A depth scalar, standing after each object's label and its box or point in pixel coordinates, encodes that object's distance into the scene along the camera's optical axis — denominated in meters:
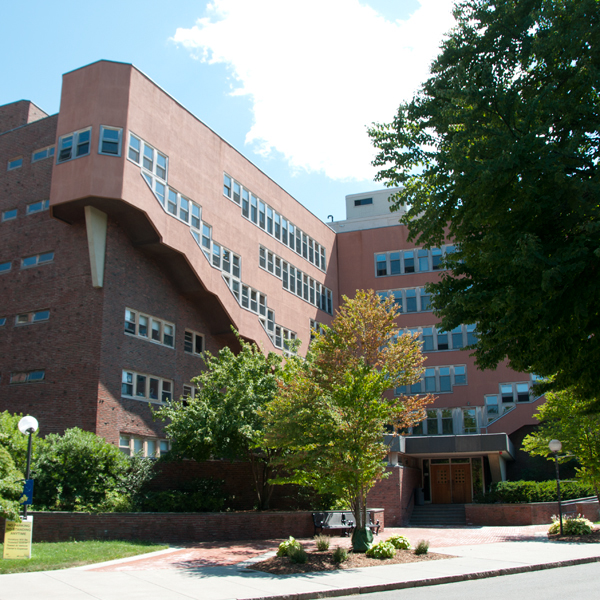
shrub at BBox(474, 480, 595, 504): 27.25
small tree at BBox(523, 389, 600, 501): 21.50
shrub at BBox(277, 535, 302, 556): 14.95
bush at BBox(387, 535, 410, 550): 16.86
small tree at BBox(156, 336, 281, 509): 21.02
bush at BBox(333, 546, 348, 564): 14.44
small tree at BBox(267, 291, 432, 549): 15.80
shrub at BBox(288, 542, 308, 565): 14.17
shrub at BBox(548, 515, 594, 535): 20.73
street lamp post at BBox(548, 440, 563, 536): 20.74
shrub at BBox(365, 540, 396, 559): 15.45
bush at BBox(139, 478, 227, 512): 20.73
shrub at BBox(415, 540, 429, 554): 16.06
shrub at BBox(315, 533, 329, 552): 15.98
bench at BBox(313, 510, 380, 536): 19.97
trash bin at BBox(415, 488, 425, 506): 33.00
